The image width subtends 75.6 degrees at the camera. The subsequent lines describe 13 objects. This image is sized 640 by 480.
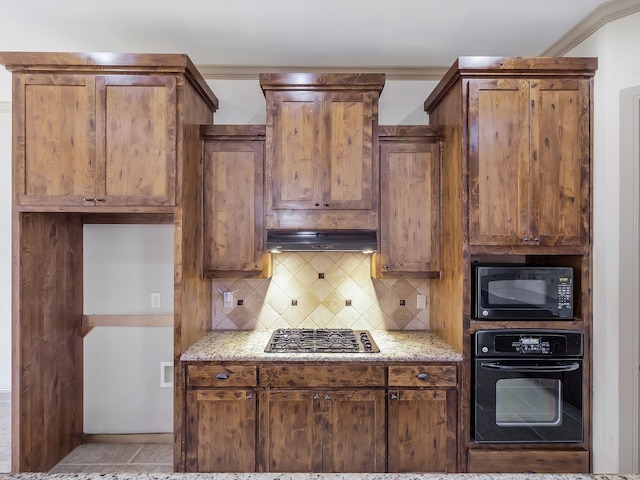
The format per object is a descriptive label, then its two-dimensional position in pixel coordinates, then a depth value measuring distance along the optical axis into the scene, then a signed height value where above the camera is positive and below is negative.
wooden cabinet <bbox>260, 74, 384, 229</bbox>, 2.61 +0.57
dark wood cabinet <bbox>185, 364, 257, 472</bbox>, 2.37 -1.05
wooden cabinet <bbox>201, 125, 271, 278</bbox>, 2.74 +0.24
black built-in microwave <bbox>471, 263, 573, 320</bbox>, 2.36 -0.31
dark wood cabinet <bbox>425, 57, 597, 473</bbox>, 2.33 +0.36
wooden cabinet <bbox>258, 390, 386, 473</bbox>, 2.36 -1.11
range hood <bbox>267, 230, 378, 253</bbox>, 2.63 -0.03
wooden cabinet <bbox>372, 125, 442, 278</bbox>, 2.73 +0.25
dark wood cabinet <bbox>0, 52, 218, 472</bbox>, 2.34 +0.49
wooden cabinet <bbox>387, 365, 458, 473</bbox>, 2.37 -1.06
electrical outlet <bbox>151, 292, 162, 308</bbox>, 3.08 -0.47
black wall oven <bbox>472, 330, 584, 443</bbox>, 2.33 -0.85
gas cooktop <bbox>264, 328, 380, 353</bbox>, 2.51 -0.68
